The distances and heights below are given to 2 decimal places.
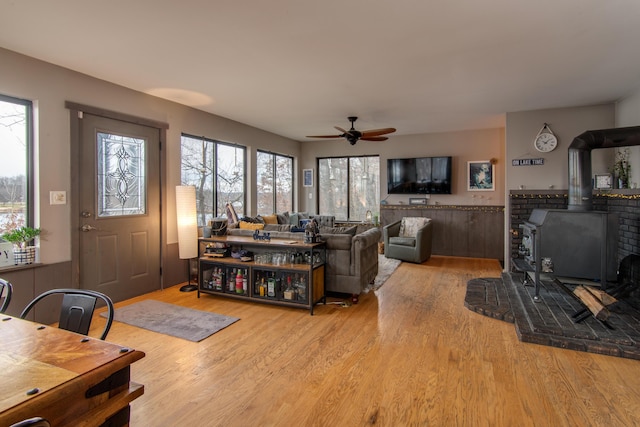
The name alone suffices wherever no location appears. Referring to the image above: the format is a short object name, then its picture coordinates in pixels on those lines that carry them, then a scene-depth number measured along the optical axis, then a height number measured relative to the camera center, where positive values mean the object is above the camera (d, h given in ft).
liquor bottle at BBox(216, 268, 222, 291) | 14.07 -2.75
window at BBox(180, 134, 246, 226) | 17.60 +2.17
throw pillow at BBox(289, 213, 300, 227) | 23.85 -0.49
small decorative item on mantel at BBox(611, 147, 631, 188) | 14.51 +1.78
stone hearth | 9.41 -3.46
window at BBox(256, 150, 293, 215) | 23.45 +2.15
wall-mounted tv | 23.54 +2.50
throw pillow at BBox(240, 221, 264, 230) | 16.25 -0.65
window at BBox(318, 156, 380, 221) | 26.55 +2.01
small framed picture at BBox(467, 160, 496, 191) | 22.70 +2.33
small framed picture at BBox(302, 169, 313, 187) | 28.07 +2.83
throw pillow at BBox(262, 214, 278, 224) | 21.29 -0.42
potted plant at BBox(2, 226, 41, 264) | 10.53 -0.91
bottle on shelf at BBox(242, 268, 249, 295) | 13.46 -2.69
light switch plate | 11.63 +0.56
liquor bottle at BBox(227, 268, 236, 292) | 13.75 -2.77
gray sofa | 13.25 -1.84
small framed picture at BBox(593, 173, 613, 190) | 15.28 +1.25
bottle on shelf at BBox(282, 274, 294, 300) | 12.78 -2.96
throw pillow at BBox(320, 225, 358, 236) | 14.19 -0.77
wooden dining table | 2.83 -1.48
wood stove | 12.76 -1.32
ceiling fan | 17.08 +3.93
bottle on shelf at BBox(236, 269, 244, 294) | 13.55 -2.75
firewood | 10.14 -2.85
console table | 12.60 -2.33
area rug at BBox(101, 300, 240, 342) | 10.71 -3.62
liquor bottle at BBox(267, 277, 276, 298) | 12.94 -2.82
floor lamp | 15.35 -0.45
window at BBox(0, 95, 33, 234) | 10.66 +1.62
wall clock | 16.97 +3.45
